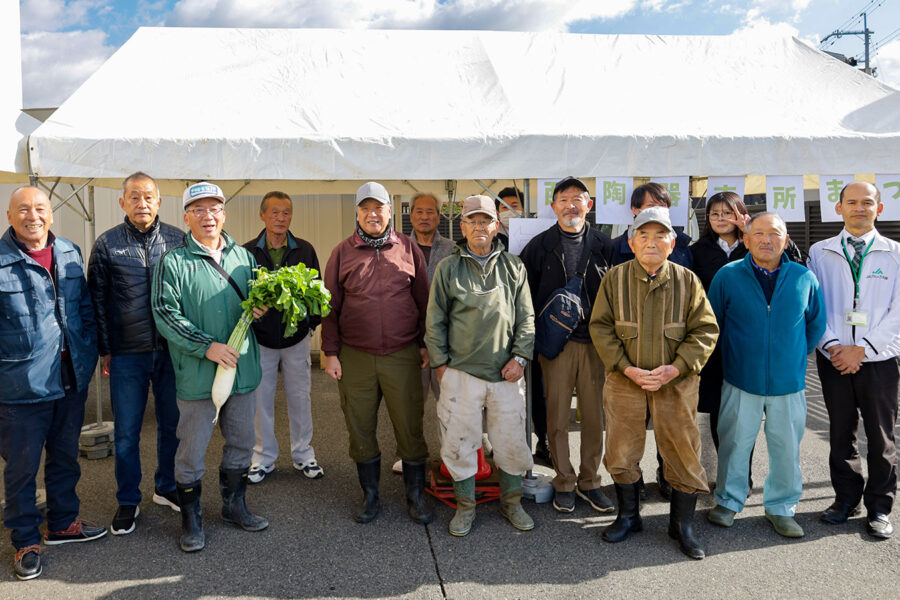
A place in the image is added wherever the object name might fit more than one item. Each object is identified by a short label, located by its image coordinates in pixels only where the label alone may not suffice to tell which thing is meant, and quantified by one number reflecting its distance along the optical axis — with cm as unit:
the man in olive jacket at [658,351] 316
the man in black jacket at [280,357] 423
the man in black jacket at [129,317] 341
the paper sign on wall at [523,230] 402
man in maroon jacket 352
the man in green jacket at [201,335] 316
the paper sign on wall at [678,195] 416
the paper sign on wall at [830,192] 416
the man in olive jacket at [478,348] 339
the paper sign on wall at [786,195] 414
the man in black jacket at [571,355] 367
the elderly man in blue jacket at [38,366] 301
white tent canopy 390
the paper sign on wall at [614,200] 408
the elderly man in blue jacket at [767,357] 329
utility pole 2753
